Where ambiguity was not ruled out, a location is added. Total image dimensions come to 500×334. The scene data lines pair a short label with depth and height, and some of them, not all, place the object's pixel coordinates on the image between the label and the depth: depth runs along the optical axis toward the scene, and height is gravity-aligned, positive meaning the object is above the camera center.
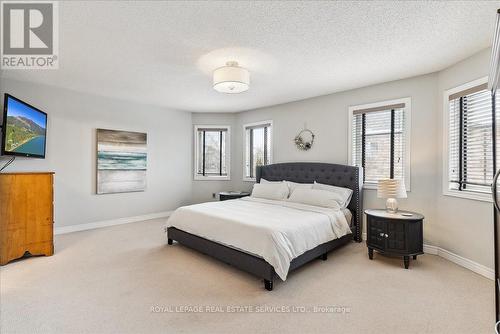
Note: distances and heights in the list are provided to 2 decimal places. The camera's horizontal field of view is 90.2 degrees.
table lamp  3.30 -0.32
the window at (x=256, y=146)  5.73 +0.48
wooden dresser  3.06 -0.64
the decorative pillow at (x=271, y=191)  4.50 -0.45
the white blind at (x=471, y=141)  2.89 +0.33
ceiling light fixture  2.98 +1.08
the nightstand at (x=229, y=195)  5.48 -0.64
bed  2.57 -0.78
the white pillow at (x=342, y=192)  3.85 -0.40
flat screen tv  3.19 +0.51
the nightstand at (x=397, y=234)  3.04 -0.85
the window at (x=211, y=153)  6.30 +0.34
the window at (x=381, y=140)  3.77 +0.44
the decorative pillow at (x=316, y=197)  3.77 -0.49
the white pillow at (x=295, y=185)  4.42 -0.34
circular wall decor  4.89 +0.54
